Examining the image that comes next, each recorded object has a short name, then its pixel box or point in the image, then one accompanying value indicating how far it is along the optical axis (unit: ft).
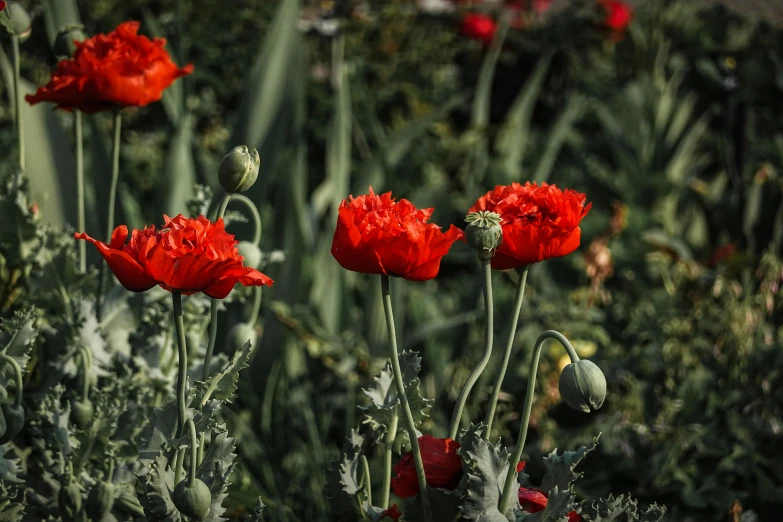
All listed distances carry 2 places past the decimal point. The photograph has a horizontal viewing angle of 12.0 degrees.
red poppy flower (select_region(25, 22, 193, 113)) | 8.59
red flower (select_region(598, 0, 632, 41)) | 19.98
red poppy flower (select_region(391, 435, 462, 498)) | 8.06
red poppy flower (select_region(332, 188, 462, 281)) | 7.93
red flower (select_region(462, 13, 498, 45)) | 19.80
